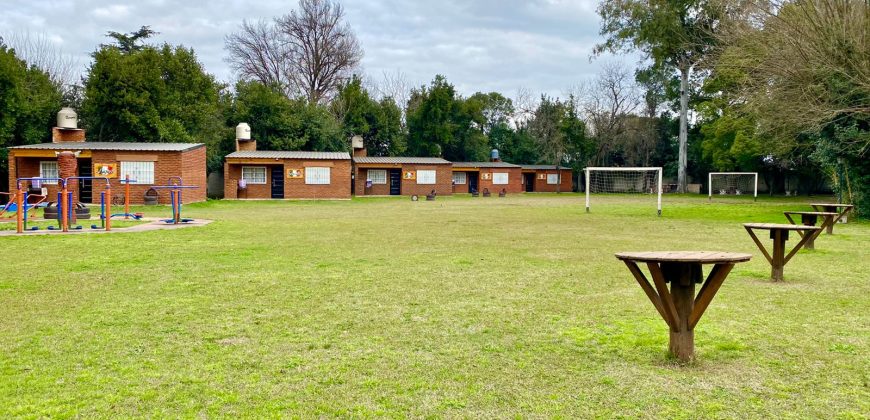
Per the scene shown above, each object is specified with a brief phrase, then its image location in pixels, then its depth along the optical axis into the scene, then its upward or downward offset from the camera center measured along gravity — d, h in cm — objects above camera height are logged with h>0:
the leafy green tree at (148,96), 3388 +557
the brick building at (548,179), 5466 +93
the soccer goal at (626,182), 4806 +61
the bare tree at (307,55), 4956 +1157
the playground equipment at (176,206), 1651 -55
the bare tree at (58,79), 4245 +831
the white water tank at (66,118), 3069 +368
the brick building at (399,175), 4175 +94
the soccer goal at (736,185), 4700 +39
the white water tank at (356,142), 4481 +358
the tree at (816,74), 1691 +360
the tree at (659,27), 3919 +1138
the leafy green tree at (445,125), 5141 +582
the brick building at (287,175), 3459 +80
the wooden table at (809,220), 1094 -59
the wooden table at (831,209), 1433 -55
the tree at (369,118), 4750 +589
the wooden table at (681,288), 420 -74
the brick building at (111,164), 2731 +109
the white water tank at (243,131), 3734 +366
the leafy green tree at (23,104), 3128 +478
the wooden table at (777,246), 761 -75
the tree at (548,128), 5834 +635
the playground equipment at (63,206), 1319 -48
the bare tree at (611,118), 5422 +682
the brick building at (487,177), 4866 +98
